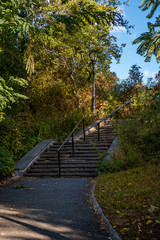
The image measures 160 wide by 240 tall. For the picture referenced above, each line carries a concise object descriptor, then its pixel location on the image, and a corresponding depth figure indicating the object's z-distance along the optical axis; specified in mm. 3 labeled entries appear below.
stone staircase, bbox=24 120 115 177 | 9469
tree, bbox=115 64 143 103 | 18875
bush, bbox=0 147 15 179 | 8250
